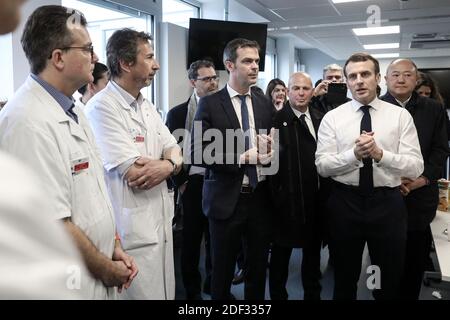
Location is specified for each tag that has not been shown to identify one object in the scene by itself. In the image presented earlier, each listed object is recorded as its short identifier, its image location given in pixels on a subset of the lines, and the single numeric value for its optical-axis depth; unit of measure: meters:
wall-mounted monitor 4.38
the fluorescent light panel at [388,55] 9.96
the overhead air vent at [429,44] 7.56
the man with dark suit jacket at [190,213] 2.71
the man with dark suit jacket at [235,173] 2.02
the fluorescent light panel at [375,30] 6.31
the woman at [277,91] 4.01
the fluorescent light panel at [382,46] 8.16
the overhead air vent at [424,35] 6.86
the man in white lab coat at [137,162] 1.64
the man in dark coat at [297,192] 2.16
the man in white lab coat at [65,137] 1.10
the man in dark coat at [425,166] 2.22
